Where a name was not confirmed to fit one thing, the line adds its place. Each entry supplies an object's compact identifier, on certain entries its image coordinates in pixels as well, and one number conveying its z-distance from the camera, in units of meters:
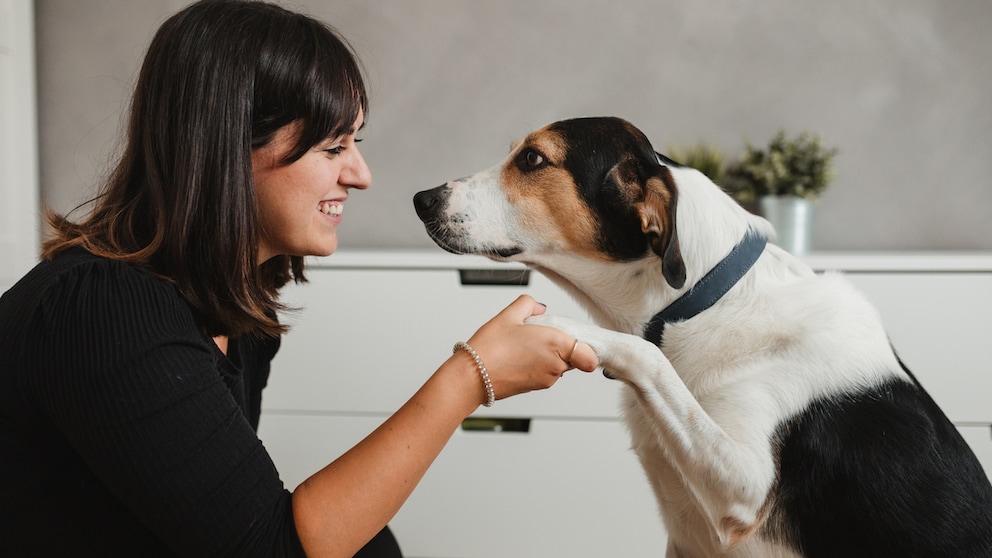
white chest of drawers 2.13
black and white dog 1.01
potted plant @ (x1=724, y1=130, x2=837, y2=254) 2.31
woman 0.87
